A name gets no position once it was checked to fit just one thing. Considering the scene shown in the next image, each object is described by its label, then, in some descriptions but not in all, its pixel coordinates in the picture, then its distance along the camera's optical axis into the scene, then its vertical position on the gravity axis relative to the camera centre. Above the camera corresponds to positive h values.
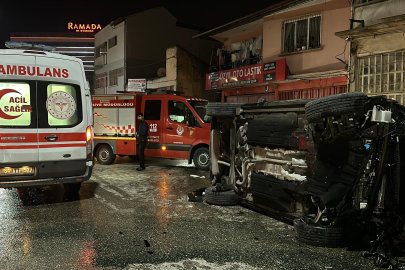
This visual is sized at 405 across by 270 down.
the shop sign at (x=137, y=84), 26.97 +3.19
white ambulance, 5.45 +0.03
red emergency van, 9.87 -0.14
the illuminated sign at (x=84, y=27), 61.81 +18.16
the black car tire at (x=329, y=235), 3.88 -1.34
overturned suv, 3.48 -0.51
